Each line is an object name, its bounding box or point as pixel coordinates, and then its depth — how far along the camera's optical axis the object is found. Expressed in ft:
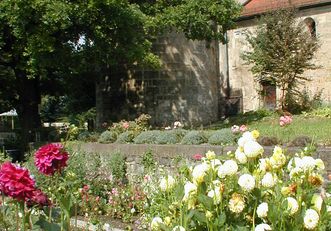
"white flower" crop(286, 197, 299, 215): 9.39
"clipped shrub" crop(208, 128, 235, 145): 28.63
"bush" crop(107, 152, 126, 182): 29.73
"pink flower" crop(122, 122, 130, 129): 40.73
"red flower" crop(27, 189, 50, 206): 10.81
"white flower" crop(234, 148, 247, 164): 10.27
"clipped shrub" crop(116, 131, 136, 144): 35.68
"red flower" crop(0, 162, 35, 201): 9.36
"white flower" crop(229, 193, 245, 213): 9.61
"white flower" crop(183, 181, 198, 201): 10.16
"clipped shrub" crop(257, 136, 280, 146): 25.89
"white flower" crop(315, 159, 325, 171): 10.07
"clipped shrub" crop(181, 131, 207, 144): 30.37
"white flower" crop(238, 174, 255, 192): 9.46
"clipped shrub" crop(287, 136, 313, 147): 24.39
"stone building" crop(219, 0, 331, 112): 83.05
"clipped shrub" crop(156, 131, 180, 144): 32.14
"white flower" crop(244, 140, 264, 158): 10.02
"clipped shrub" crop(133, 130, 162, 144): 33.40
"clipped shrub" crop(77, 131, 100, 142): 38.91
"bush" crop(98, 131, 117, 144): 37.29
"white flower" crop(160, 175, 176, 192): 11.25
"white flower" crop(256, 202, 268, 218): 9.36
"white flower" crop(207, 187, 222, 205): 9.80
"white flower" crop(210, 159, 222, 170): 10.57
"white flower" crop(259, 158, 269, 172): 10.10
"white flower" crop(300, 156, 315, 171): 9.91
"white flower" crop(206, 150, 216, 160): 10.74
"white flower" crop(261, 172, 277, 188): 9.69
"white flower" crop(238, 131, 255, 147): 10.65
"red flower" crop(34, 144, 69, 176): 10.50
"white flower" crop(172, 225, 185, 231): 9.62
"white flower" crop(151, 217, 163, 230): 10.40
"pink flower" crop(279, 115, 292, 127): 28.05
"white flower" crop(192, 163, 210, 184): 10.22
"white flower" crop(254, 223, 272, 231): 9.11
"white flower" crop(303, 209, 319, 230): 9.18
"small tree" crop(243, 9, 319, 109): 66.90
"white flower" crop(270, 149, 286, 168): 10.18
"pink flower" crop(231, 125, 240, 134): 28.48
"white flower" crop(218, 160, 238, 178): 9.91
